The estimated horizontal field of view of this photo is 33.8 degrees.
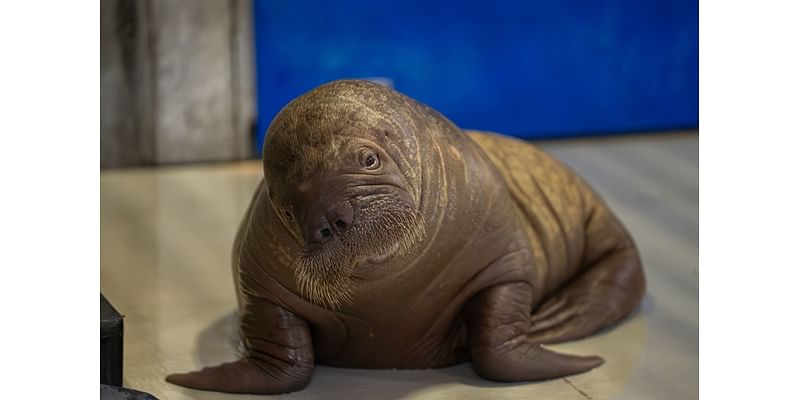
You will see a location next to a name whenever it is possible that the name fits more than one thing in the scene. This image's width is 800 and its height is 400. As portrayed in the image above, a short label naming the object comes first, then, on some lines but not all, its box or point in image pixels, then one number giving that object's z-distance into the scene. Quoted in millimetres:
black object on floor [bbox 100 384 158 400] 3449
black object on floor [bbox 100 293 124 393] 3812
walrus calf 3465
